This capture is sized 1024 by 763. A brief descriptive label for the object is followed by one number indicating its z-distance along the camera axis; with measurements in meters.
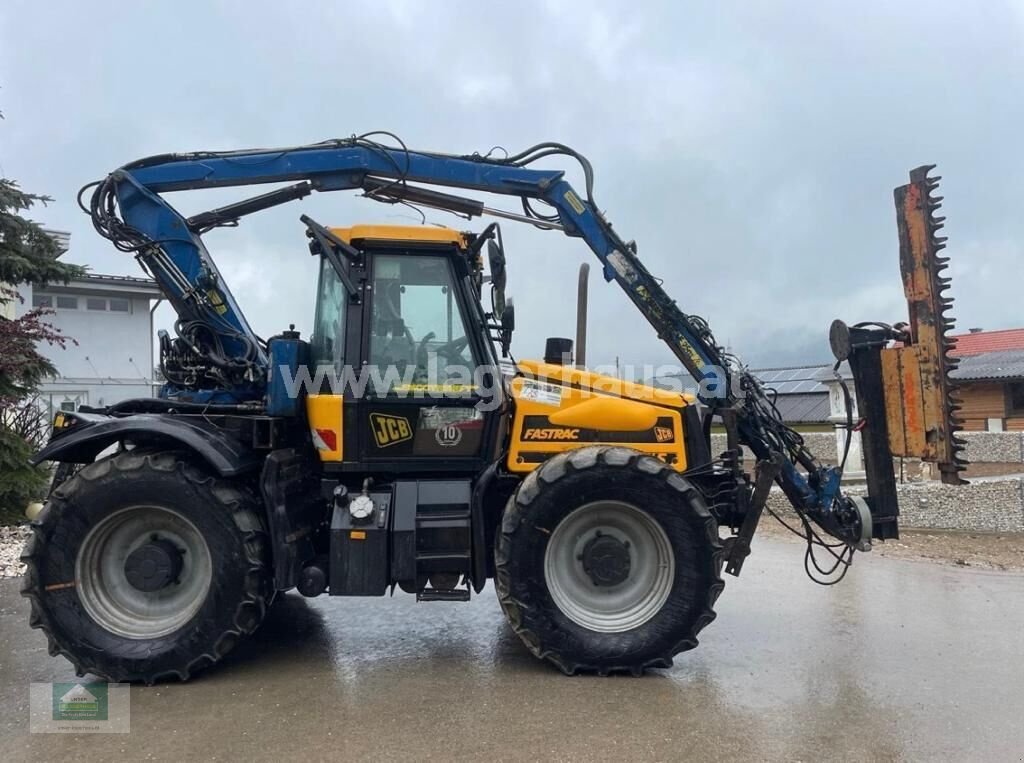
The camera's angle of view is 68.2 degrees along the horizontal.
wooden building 24.61
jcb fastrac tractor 4.66
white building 20.52
